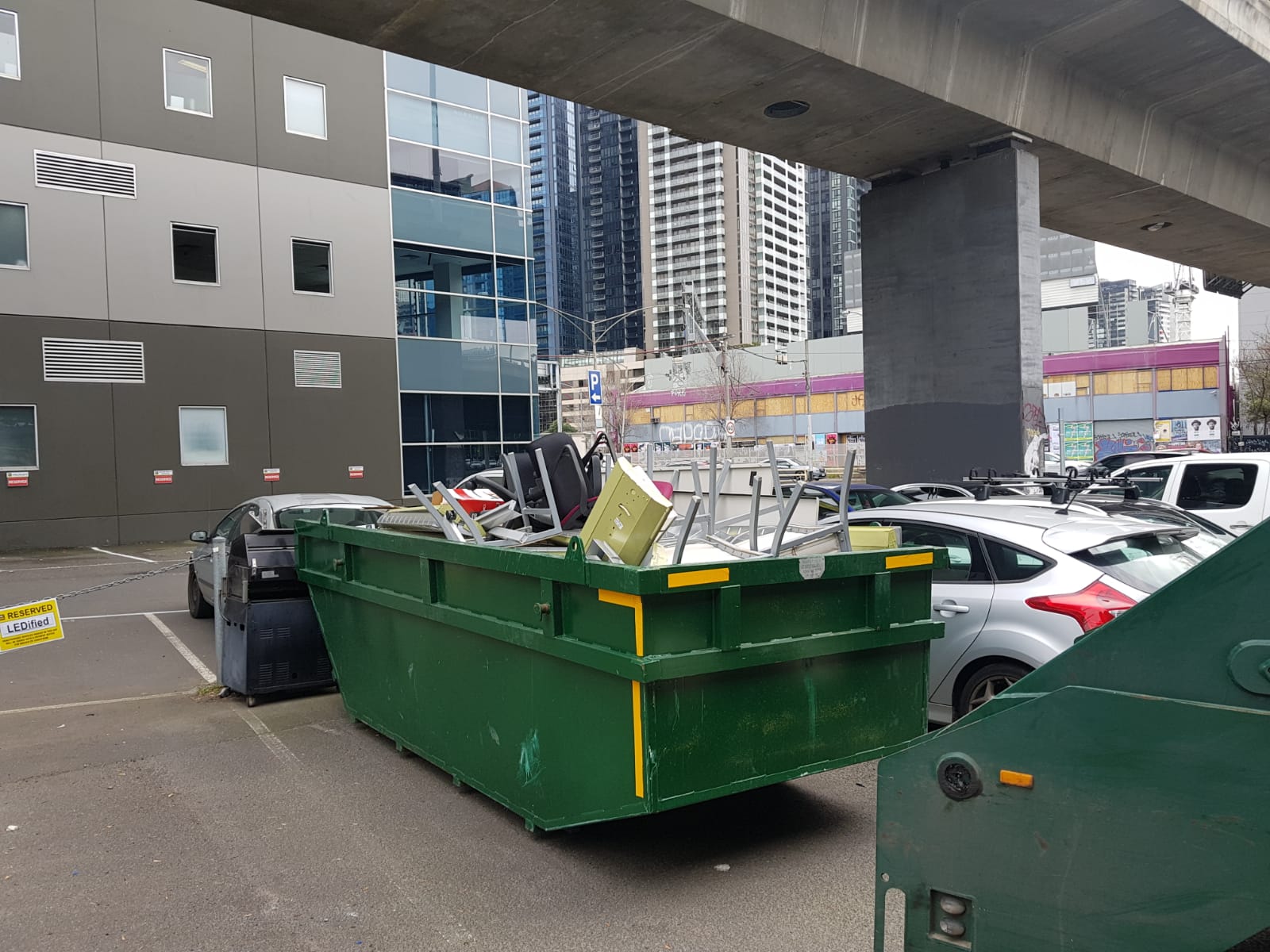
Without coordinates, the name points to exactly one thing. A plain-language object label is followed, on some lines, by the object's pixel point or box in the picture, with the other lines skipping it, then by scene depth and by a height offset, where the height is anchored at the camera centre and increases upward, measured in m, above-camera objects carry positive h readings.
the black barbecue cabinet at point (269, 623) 7.49 -1.30
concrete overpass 9.79 +4.12
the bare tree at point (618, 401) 84.31 +4.39
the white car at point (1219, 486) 10.16 -0.56
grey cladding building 21.75 +4.61
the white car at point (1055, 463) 28.10 -0.79
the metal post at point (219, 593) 7.78 -1.07
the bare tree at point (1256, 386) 46.91 +2.56
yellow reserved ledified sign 5.82 -0.99
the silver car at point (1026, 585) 5.41 -0.84
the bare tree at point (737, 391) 73.69 +4.40
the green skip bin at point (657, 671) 3.90 -1.00
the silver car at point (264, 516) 10.56 -0.66
